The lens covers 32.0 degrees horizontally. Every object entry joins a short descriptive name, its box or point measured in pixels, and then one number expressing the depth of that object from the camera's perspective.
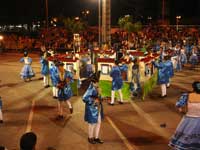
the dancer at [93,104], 8.16
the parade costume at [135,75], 13.06
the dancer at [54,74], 11.83
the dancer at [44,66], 15.87
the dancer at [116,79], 12.18
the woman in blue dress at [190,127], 6.64
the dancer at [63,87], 10.64
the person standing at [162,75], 13.64
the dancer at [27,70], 17.34
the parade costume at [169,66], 13.81
